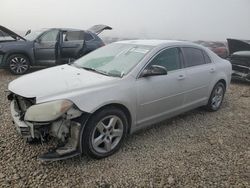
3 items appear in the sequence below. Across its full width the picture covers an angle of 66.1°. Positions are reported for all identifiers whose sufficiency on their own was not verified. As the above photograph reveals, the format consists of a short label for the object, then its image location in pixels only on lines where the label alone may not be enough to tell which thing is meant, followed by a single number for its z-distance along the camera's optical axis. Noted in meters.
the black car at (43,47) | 6.03
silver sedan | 2.25
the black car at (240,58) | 6.10
